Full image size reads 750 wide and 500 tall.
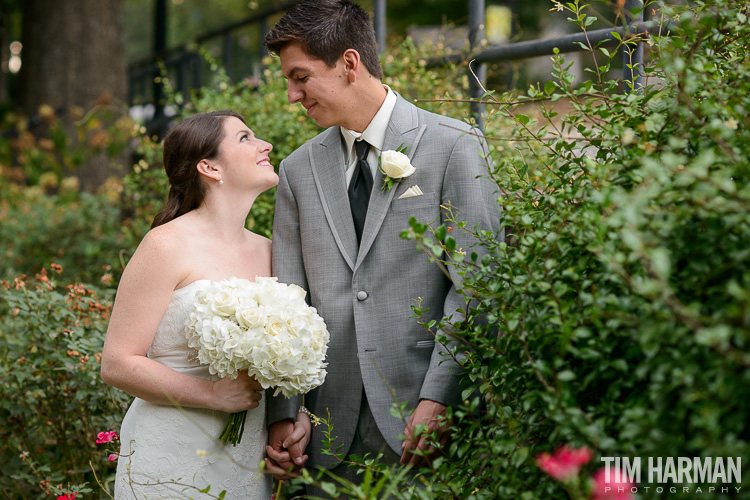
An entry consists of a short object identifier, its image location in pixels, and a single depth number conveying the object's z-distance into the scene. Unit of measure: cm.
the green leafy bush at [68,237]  660
